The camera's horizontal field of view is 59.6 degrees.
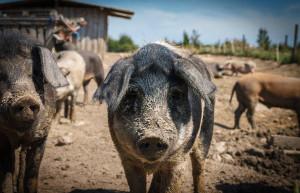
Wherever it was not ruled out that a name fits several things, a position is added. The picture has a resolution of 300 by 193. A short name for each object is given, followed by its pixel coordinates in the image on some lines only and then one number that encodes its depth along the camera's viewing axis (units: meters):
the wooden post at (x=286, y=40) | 20.84
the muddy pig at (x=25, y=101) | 2.10
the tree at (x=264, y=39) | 22.39
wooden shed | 10.42
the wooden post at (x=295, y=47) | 14.25
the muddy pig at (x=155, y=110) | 1.84
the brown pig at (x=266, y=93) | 6.92
